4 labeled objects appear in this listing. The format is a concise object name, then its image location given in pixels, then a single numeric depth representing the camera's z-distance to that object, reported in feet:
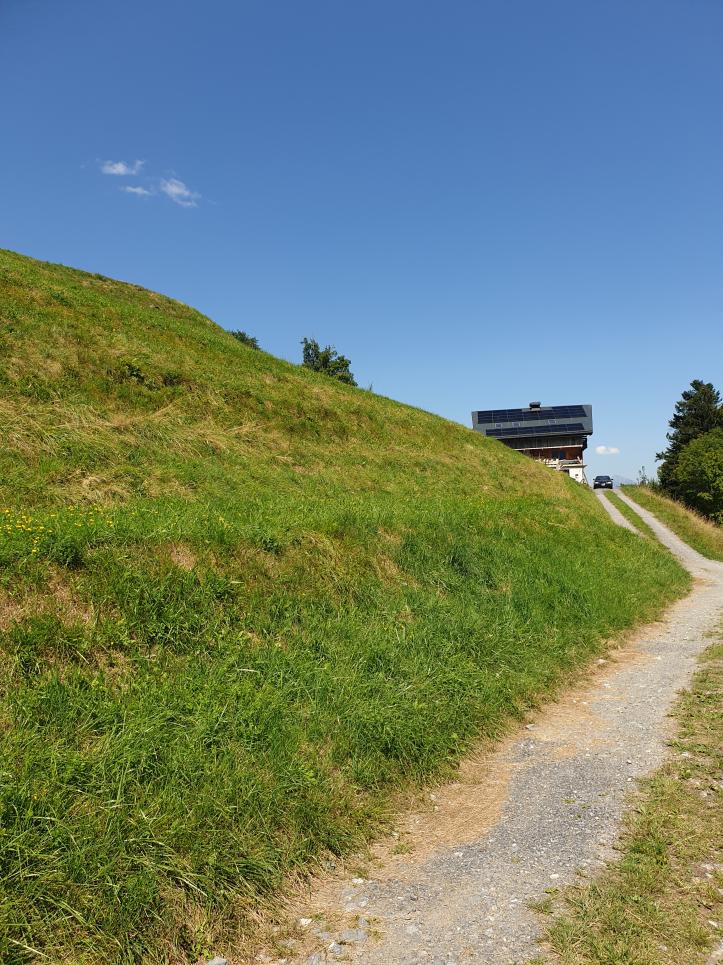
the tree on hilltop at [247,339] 240.83
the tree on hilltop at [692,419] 196.95
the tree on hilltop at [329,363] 223.92
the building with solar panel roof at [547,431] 239.91
